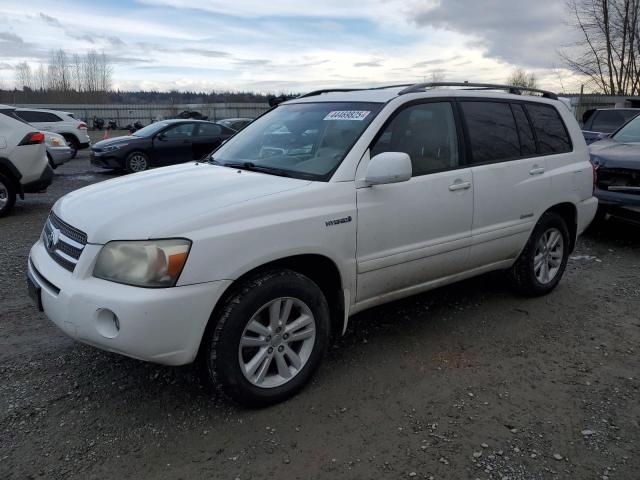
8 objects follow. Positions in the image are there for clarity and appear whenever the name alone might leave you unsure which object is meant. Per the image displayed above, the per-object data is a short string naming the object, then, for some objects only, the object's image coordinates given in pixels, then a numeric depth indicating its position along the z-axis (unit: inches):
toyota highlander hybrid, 105.0
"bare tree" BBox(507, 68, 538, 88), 1432.3
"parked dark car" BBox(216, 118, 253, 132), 822.3
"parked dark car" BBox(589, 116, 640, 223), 247.1
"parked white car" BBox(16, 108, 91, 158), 659.4
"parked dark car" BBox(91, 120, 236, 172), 519.8
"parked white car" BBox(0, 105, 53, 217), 317.7
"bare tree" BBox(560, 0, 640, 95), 976.3
